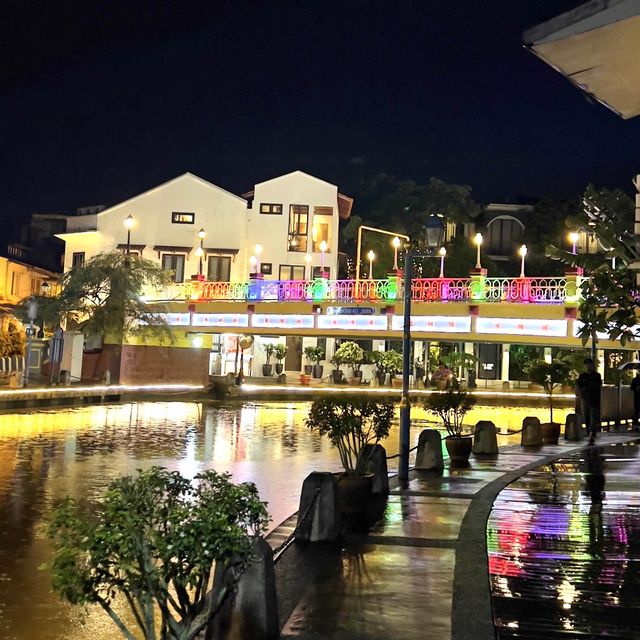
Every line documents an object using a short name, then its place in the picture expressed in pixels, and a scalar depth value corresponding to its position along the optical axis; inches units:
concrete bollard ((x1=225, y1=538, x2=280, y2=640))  218.4
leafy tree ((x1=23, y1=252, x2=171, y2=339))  1556.3
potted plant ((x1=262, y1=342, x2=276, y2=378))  2192.4
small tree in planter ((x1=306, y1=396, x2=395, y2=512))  418.9
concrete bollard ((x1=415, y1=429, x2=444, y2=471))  597.3
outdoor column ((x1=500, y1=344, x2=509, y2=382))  2225.6
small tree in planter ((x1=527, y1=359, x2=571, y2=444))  941.2
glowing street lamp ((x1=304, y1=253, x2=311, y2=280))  2121.2
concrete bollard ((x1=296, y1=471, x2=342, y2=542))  357.7
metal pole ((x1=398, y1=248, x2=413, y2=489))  534.0
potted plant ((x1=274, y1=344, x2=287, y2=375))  2177.7
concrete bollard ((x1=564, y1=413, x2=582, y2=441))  868.0
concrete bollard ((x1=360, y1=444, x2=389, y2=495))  470.3
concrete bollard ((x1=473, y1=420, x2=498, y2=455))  709.3
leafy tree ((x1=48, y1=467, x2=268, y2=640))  167.8
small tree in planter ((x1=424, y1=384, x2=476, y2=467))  643.5
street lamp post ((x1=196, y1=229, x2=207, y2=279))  1831.2
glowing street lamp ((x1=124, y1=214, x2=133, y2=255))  1348.4
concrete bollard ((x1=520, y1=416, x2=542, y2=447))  784.3
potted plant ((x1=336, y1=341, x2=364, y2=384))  2031.3
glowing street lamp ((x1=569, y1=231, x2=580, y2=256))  1178.0
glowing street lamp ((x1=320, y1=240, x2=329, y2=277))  1982.0
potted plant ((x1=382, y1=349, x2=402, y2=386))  1989.4
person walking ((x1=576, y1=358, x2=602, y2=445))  817.5
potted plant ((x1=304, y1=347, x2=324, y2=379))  2148.1
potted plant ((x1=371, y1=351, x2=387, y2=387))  2004.2
